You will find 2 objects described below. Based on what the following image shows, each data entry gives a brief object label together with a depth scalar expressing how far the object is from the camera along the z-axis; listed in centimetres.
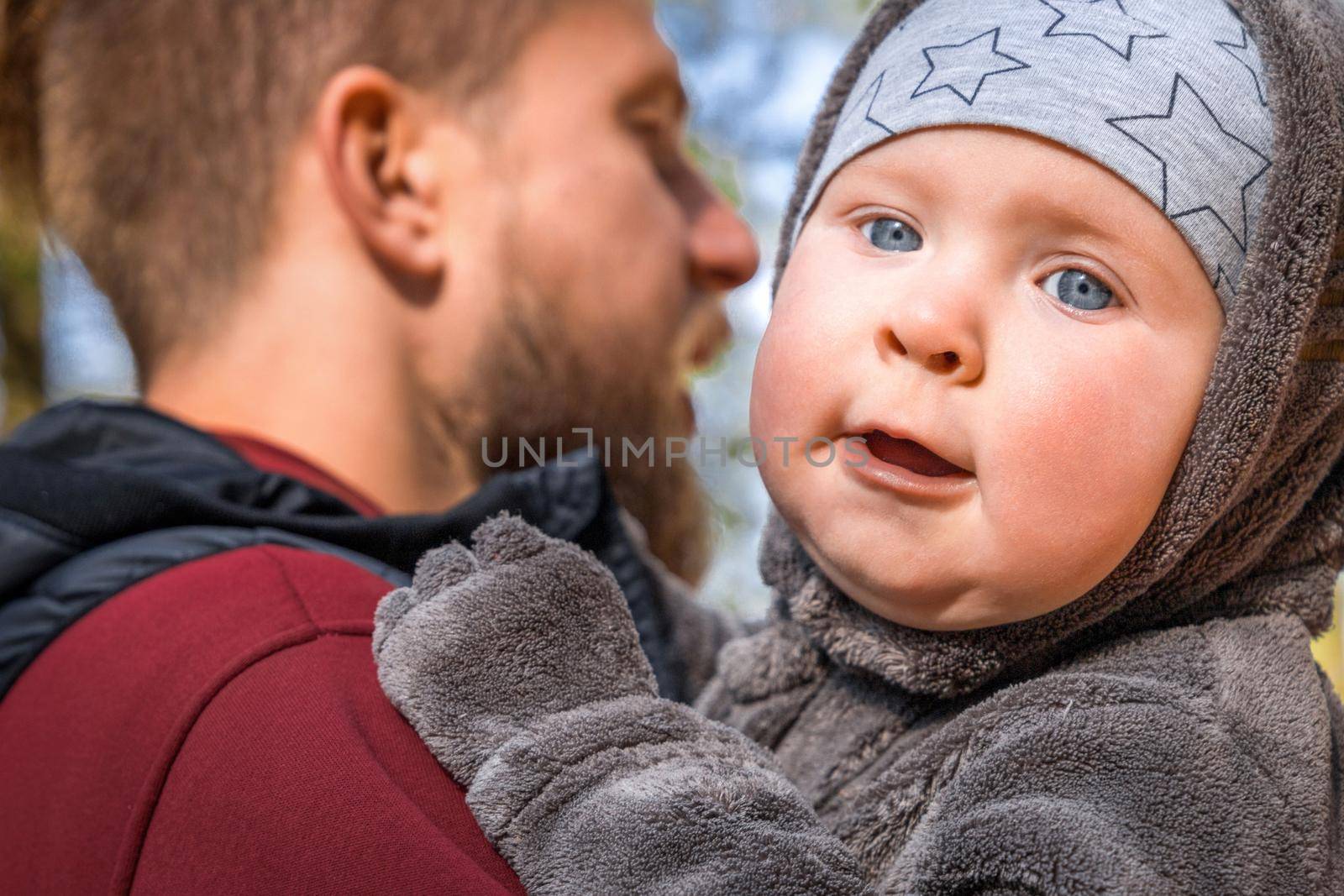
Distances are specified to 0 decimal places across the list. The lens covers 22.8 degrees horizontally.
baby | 74
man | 87
